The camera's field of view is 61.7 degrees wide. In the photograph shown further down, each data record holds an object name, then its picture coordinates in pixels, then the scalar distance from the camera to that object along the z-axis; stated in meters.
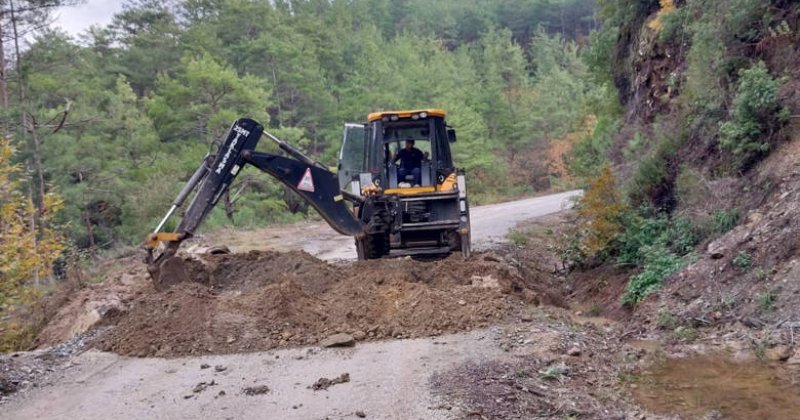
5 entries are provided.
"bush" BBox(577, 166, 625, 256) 11.65
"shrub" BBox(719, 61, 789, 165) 9.66
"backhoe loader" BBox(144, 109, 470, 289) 10.18
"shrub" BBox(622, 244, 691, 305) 9.28
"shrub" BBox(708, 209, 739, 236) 9.32
